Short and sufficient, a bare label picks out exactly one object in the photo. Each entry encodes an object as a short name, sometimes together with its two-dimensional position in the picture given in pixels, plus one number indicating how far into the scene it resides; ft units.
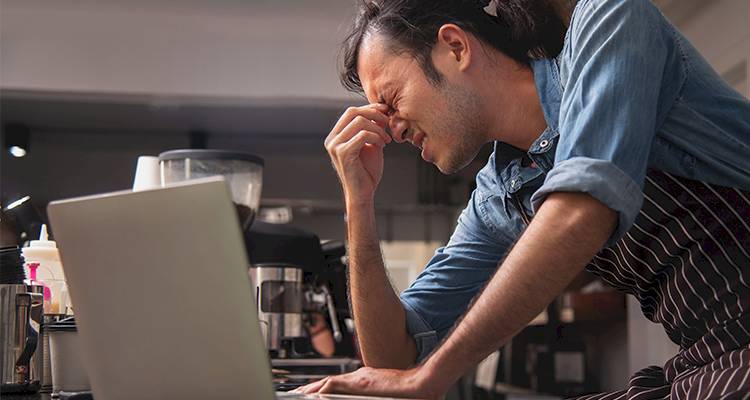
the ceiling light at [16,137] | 23.52
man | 3.29
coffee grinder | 6.64
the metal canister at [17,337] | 4.03
